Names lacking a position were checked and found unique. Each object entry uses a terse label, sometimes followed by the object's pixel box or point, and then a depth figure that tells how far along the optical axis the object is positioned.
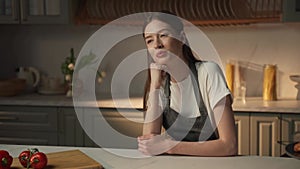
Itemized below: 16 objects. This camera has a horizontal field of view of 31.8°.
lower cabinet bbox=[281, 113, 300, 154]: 3.38
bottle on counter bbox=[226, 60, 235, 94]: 3.81
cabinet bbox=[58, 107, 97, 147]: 3.70
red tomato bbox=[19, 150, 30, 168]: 1.87
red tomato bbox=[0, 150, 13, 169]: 1.83
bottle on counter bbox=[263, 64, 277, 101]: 3.71
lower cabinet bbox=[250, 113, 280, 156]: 3.40
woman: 2.09
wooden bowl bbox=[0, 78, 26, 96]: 3.88
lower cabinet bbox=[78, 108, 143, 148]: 3.61
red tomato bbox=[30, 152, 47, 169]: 1.84
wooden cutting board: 1.90
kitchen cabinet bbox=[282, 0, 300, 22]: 3.51
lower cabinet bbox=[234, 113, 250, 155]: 3.44
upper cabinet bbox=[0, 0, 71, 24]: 3.86
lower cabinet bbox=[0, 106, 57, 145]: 3.74
